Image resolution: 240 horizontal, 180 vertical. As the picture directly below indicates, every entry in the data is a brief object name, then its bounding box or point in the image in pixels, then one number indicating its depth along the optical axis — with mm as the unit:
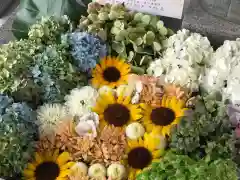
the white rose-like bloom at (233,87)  1017
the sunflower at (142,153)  957
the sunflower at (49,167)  962
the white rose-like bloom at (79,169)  946
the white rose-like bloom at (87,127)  1008
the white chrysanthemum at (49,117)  1033
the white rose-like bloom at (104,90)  1084
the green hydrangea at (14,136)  930
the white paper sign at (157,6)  1239
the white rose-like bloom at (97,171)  942
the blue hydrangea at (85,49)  1099
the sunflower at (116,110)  1028
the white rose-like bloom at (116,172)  936
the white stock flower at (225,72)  1040
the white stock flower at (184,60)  1088
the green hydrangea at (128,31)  1180
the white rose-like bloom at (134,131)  994
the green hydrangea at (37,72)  1039
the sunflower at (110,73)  1128
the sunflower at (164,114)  1007
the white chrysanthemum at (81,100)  1058
